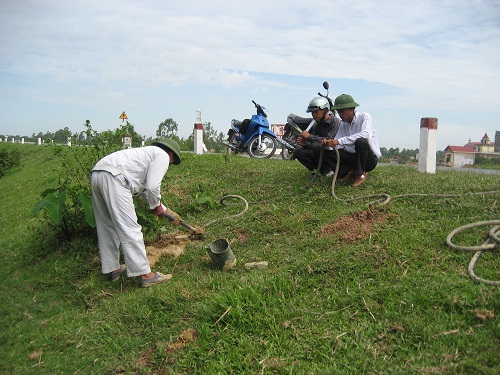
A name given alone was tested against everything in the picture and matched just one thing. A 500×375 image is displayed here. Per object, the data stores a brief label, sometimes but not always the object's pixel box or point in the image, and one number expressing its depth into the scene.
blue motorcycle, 11.06
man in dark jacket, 6.16
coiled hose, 3.23
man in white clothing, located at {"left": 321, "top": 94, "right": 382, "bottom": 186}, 5.68
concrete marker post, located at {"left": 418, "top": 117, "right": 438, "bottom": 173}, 6.79
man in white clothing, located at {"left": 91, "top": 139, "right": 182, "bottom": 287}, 4.28
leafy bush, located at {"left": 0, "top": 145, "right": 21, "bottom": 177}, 17.58
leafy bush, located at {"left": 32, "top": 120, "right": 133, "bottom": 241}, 5.19
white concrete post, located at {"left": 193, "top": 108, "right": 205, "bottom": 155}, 12.15
